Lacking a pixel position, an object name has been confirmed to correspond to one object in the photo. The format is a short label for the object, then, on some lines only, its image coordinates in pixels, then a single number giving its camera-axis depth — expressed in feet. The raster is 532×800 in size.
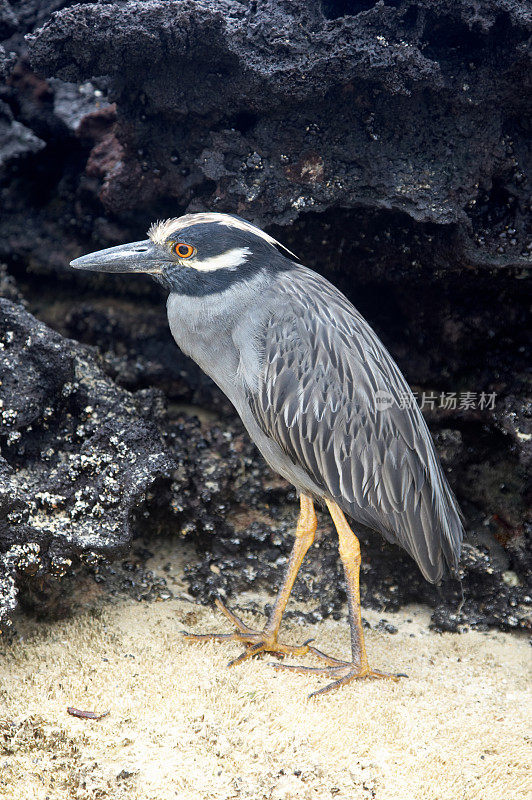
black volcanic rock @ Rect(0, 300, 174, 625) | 18.34
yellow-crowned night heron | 19.25
